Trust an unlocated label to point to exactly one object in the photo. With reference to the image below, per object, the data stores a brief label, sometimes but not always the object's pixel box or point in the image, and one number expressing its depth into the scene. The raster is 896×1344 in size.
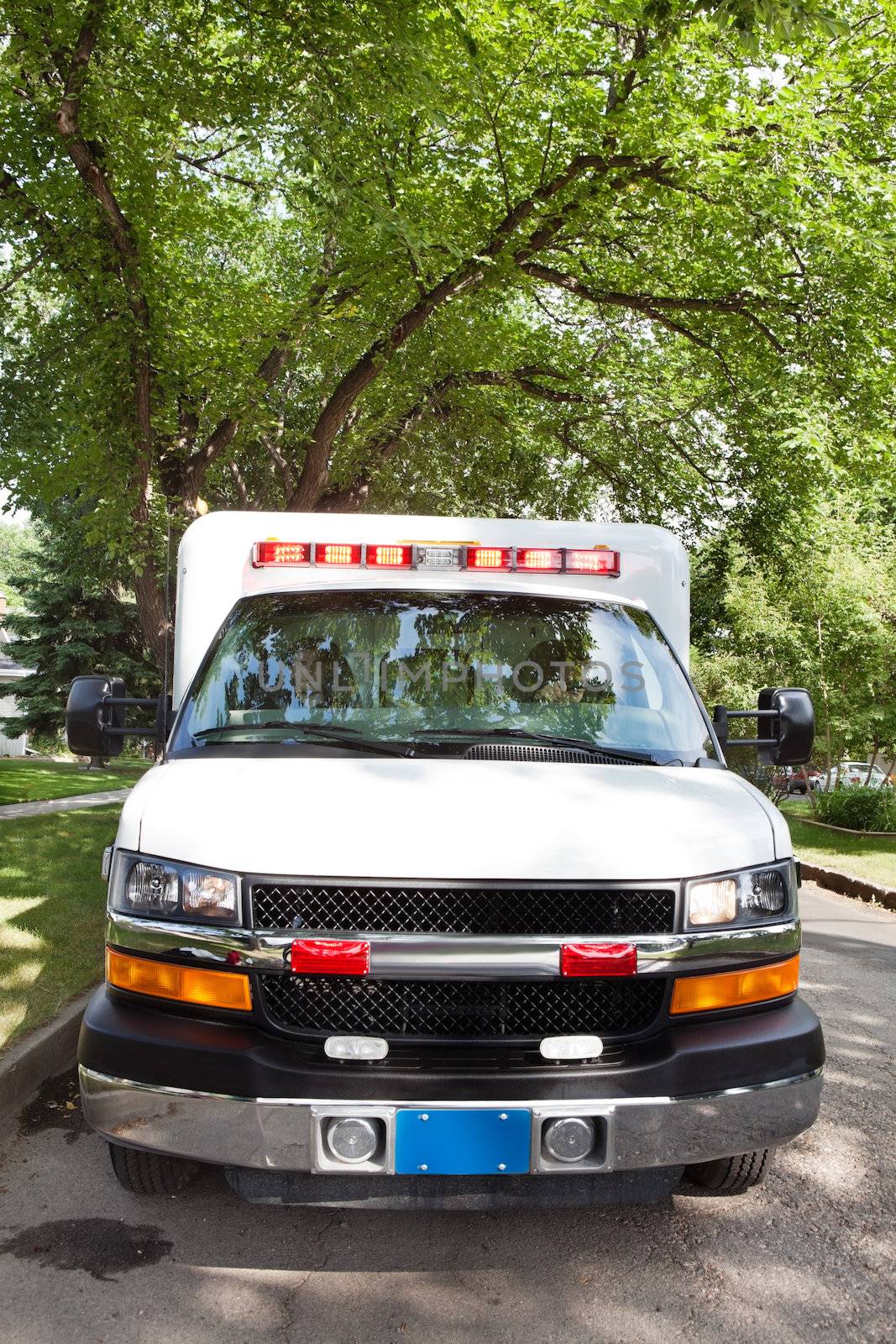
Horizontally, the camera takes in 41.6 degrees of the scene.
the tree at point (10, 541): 92.32
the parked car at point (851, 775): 19.89
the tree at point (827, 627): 17.69
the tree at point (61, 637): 35.28
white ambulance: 3.07
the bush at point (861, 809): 17.11
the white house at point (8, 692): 36.22
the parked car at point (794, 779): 27.23
